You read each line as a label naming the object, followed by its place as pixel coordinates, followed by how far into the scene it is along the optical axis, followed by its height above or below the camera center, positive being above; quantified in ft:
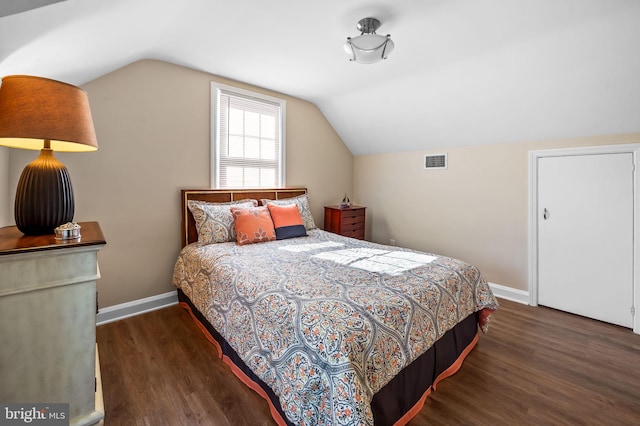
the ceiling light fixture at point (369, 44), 6.75 +4.01
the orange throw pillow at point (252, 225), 9.23 -0.43
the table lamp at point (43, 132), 3.84 +1.12
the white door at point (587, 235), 8.34 -0.72
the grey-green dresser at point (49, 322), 3.55 -1.44
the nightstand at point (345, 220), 13.12 -0.39
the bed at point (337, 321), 3.99 -1.93
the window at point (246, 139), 10.71 +2.91
